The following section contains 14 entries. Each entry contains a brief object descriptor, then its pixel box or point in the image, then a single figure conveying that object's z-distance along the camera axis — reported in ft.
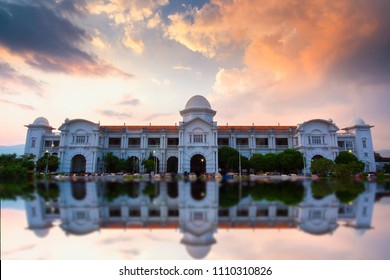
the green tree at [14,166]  126.11
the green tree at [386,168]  189.78
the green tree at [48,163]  166.81
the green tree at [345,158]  164.33
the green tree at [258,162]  163.12
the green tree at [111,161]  172.55
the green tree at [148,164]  164.04
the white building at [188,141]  171.73
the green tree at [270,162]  162.02
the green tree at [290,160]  160.25
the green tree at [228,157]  165.78
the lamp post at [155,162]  169.51
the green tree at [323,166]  142.20
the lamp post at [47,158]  161.68
